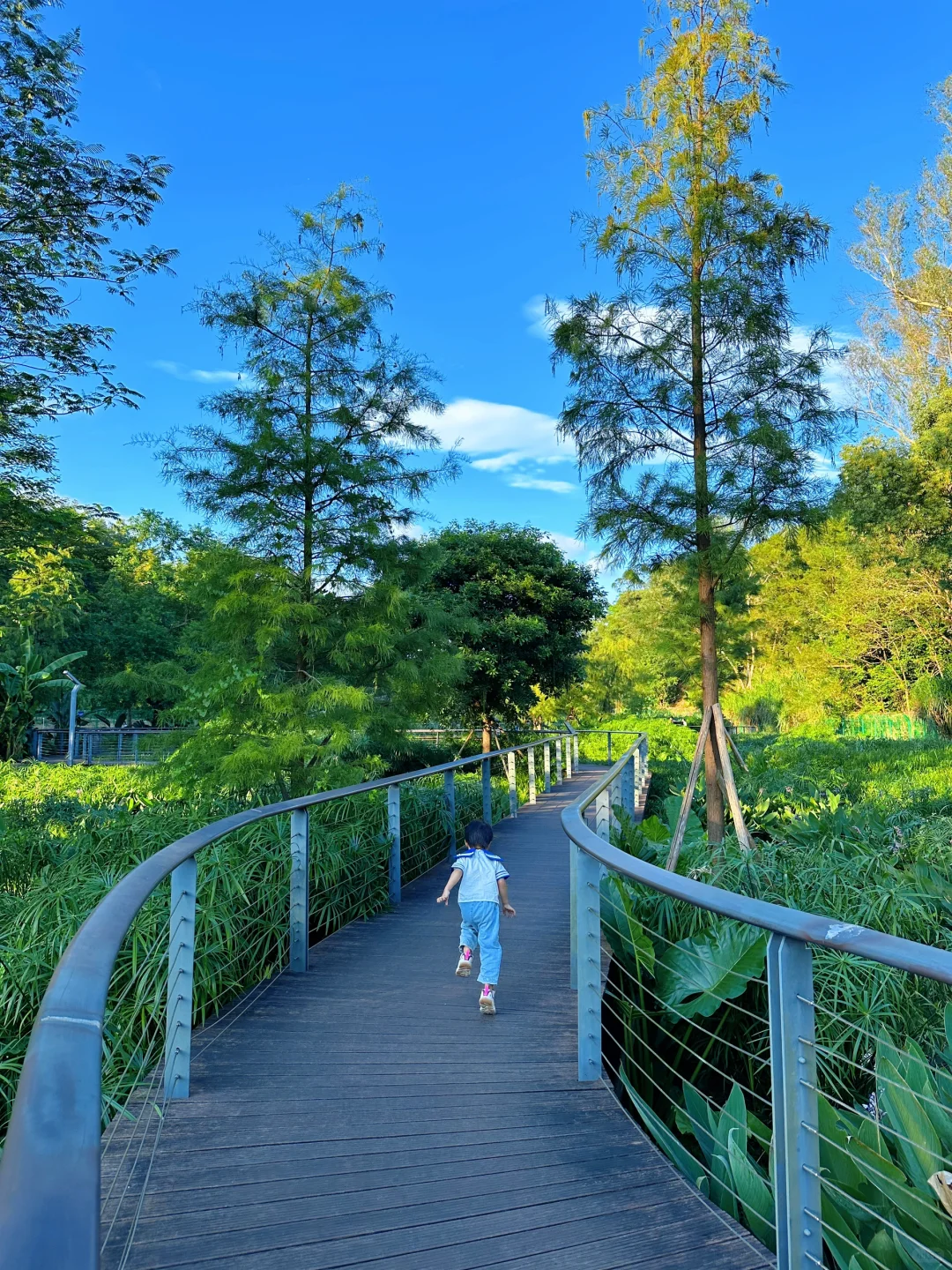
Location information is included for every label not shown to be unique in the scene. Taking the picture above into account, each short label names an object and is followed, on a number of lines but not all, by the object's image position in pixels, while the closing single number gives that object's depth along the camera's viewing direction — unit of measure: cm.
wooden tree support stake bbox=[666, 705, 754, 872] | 730
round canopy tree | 2005
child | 429
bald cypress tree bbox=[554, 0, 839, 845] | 820
